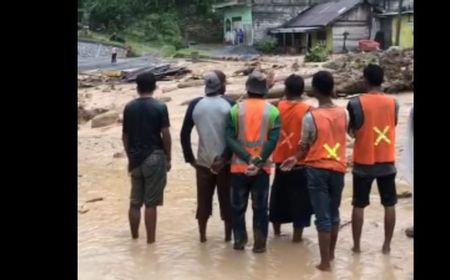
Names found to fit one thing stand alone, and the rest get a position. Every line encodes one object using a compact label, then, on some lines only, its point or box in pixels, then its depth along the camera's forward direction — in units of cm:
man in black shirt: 638
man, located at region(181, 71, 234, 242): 638
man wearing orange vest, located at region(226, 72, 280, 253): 605
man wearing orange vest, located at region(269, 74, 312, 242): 635
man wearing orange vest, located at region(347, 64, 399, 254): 585
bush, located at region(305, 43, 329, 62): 2916
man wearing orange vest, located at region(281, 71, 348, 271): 571
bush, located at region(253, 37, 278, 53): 4281
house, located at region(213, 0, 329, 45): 4550
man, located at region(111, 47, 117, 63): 3706
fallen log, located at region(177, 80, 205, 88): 2212
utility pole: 3922
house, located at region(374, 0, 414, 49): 3981
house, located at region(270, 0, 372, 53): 4122
